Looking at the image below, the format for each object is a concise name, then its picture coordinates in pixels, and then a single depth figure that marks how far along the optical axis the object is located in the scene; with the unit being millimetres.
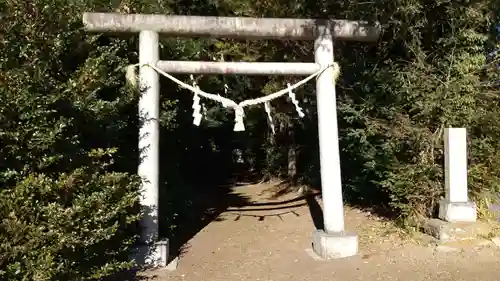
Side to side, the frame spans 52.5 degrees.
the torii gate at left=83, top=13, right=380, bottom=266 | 6129
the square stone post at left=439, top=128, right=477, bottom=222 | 6934
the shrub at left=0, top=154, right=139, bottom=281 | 3999
